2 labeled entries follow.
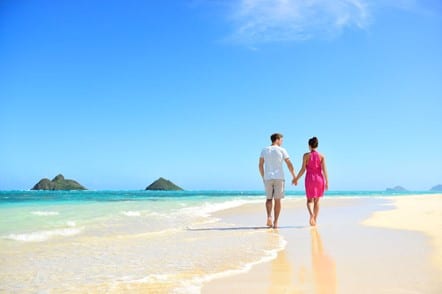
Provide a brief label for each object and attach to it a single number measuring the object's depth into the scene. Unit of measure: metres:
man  8.45
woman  8.49
